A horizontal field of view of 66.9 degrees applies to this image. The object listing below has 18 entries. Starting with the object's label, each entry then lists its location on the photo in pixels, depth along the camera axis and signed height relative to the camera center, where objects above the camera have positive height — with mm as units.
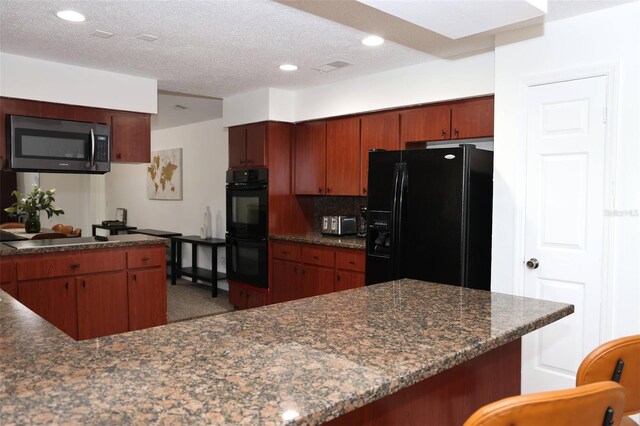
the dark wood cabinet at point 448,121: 3688 +594
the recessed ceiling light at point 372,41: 3328 +1075
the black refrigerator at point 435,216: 3111 -141
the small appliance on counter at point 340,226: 4812 -314
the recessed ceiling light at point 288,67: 4055 +1081
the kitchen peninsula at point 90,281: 3504 -684
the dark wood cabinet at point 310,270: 4238 -709
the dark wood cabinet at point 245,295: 5172 -1124
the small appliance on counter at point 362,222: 4848 -280
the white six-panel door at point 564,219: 2797 -144
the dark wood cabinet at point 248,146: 5102 +529
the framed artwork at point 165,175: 7566 +296
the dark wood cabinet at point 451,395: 1363 -645
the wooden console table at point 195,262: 6164 -966
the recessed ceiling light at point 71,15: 2875 +1072
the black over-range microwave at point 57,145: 3834 +394
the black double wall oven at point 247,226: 5090 -349
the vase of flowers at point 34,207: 4715 -143
